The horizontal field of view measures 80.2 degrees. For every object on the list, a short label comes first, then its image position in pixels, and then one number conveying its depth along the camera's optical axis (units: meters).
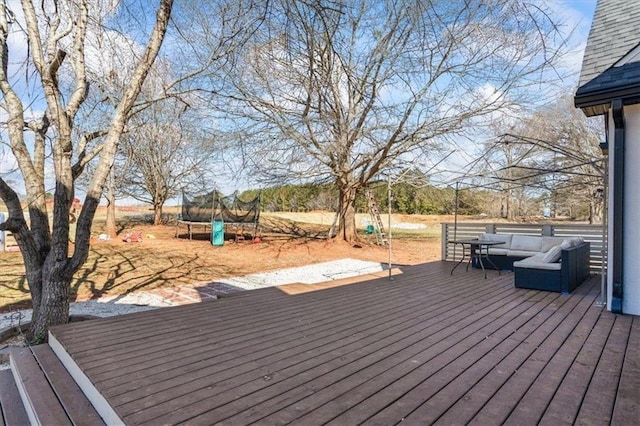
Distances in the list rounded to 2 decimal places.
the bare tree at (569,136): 15.49
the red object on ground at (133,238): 13.00
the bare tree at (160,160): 15.33
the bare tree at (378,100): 8.79
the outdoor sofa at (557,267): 5.17
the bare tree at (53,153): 3.87
